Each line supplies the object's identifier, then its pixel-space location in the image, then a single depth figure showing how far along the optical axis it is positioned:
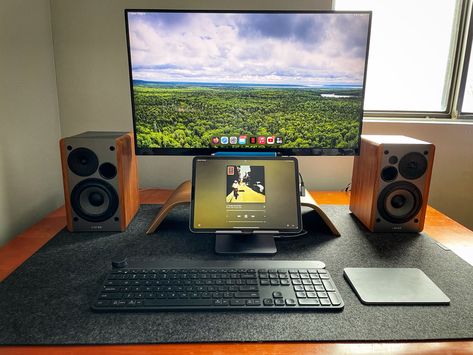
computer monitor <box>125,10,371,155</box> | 0.97
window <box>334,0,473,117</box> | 1.43
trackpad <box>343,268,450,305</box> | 0.71
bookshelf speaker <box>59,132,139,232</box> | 0.97
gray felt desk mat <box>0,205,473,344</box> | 0.61
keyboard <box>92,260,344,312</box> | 0.67
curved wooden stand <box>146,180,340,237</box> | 1.02
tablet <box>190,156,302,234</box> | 0.93
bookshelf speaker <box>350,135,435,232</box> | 1.00
